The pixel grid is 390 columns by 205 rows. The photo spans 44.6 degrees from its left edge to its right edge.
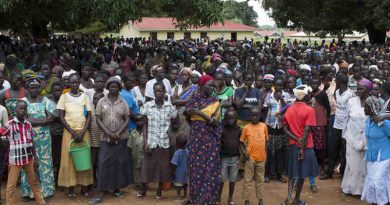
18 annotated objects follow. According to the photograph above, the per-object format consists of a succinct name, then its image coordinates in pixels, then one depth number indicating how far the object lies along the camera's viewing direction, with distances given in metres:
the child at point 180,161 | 6.25
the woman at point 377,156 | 5.29
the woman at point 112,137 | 6.00
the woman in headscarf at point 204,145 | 5.48
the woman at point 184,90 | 6.50
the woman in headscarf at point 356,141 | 6.10
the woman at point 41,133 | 5.89
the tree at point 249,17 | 85.53
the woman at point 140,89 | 7.00
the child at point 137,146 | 6.59
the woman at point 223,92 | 6.35
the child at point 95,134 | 6.27
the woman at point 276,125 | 6.79
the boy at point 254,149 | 5.84
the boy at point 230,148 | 5.86
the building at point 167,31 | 47.69
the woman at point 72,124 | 6.01
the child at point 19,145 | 5.54
